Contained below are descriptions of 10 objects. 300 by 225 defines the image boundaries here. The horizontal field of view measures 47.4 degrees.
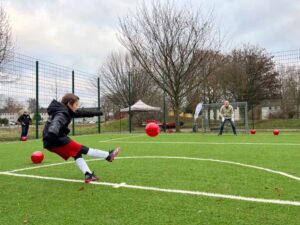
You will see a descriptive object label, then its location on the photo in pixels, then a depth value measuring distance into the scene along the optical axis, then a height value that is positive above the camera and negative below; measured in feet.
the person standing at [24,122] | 58.54 +0.70
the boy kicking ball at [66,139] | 17.97 -0.76
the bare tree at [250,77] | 113.29 +15.83
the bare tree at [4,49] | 59.26 +14.39
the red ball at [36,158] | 26.50 -2.49
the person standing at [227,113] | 60.04 +1.71
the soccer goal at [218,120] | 76.74 +1.08
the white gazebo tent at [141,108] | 100.10 +4.80
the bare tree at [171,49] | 80.64 +17.84
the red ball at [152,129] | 28.02 -0.42
